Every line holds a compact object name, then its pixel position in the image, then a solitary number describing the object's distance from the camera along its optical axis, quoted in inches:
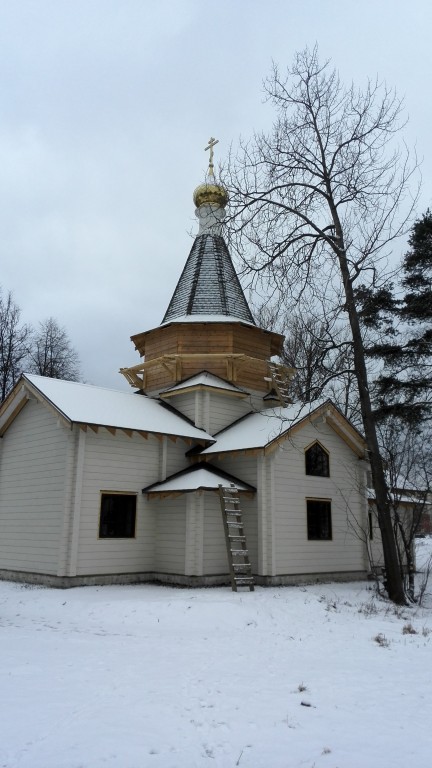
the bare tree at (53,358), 1181.7
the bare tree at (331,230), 524.4
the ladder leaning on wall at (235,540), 553.3
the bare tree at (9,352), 1080.8
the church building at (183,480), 587.8
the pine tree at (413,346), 652.1
